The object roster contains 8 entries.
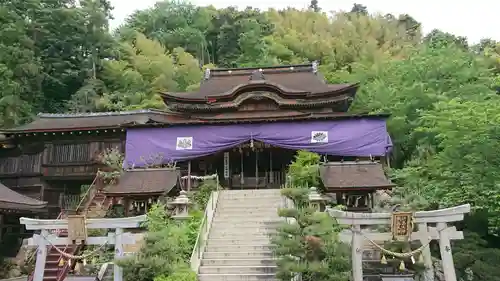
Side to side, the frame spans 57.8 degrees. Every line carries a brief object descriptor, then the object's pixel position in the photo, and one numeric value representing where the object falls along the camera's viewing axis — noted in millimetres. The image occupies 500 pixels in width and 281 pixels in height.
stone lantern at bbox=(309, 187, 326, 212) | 12594
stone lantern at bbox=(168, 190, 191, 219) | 13617
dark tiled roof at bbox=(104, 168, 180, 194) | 16156
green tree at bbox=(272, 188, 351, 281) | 9406
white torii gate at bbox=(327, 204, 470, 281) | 9445
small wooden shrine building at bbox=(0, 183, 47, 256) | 15633
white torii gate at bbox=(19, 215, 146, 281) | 10320
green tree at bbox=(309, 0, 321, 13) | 69125
